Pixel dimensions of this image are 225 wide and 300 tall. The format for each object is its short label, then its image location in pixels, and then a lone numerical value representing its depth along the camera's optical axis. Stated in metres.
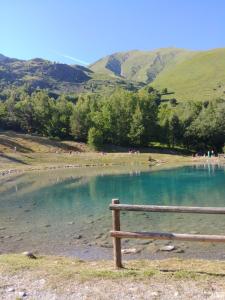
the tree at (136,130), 93.72
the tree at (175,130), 96.52
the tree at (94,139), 87.22
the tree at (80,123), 94.38
